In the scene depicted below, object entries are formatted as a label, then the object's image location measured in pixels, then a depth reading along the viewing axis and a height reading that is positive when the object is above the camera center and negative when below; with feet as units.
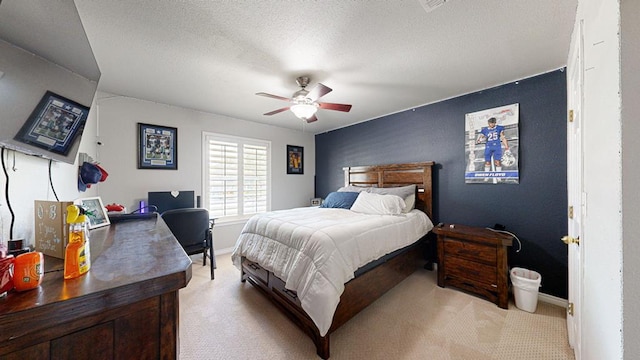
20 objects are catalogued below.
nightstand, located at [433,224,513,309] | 7.27 -2.94
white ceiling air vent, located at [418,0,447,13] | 4.60 +3.71
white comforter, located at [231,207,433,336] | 5.45 -2.05
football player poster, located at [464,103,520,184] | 8.30 +1.28
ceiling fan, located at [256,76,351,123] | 7.57 +2.66
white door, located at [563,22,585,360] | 4.33 -0.22
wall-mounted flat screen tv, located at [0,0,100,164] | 2.59 +1.51
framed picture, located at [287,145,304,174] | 15.74 +1.51
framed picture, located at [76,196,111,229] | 4.89 -0.70
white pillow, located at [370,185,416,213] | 10.26 -0.68
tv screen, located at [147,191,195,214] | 10.19 -0.88
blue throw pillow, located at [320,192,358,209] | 11.30 -1.08
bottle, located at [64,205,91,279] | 2.23 -0.69
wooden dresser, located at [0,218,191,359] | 1.64 -1.10
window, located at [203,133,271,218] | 12.33 +0.31
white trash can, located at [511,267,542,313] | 6.91 -3.60
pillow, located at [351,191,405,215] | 9.51 -1.13
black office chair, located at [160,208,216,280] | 8.58 -1.95
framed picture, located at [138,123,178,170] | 10.22 +1.64
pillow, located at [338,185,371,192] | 12.29 -0.54
